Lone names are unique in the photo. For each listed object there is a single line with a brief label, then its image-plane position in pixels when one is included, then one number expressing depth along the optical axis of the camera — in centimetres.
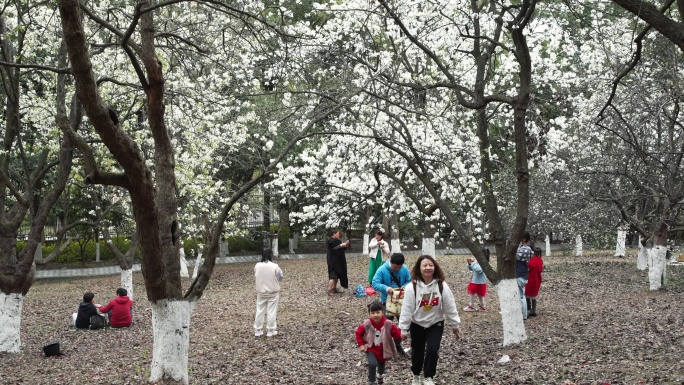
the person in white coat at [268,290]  1320
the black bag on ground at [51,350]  1238
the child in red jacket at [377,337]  838
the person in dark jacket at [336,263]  1838
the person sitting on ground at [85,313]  1524
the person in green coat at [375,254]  1545
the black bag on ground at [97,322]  1523
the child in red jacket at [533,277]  1383
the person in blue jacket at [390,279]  1011
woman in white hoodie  795
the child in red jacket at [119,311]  1528
